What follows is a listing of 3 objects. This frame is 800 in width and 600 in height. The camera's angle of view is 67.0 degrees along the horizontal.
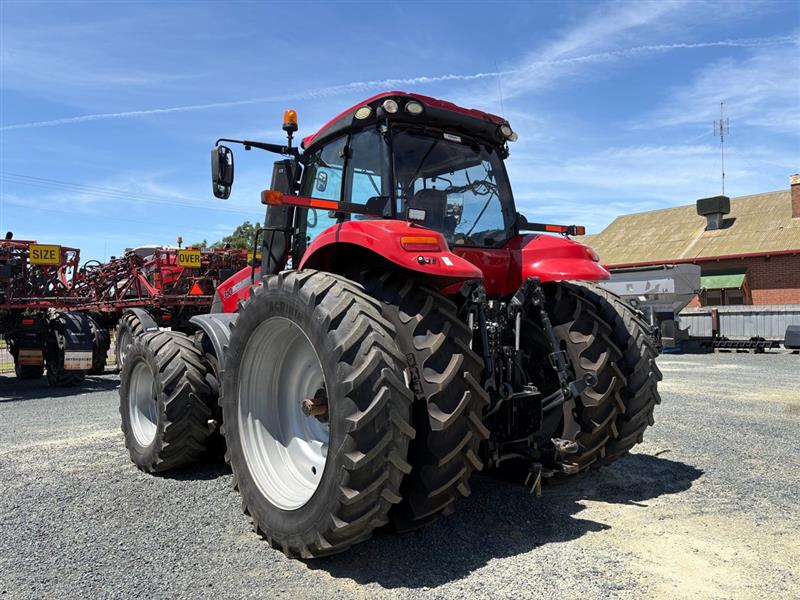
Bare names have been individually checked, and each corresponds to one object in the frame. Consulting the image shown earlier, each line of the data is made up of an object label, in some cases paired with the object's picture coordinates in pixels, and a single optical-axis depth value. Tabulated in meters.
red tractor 2.96
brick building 23.98
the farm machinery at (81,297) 12.23
